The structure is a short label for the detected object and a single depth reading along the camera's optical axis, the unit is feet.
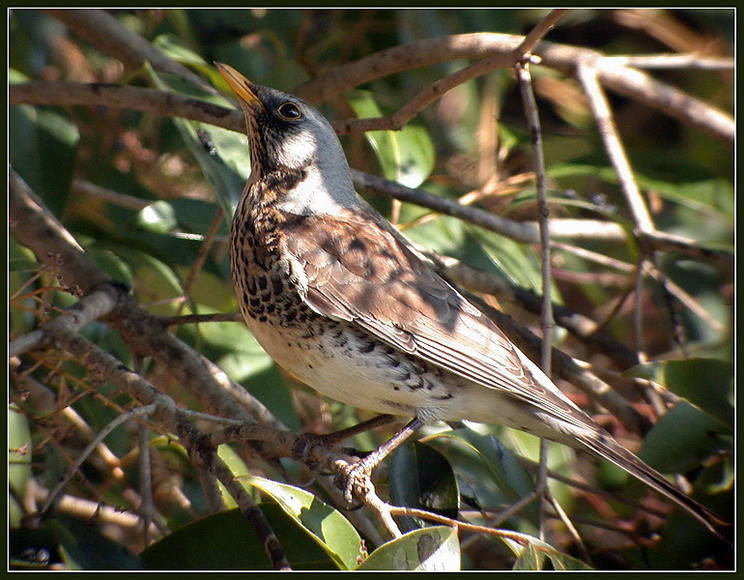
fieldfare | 22.95
